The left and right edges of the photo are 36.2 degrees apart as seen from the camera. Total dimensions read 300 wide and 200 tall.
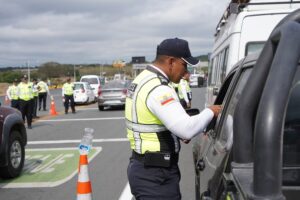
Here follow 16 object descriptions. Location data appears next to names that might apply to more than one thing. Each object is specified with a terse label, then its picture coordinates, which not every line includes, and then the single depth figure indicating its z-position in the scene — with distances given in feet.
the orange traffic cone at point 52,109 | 67.16
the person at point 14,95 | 56.20
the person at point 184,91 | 43.75
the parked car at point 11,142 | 22.81
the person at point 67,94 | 66.46
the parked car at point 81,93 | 86.92
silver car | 71.10
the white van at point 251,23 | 21.20
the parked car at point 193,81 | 177.02
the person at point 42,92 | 75.51
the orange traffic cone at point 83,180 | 14.37
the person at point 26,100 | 49.80
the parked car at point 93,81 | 103.72
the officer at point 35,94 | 62.36
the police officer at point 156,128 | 9.95
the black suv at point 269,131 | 4.50
